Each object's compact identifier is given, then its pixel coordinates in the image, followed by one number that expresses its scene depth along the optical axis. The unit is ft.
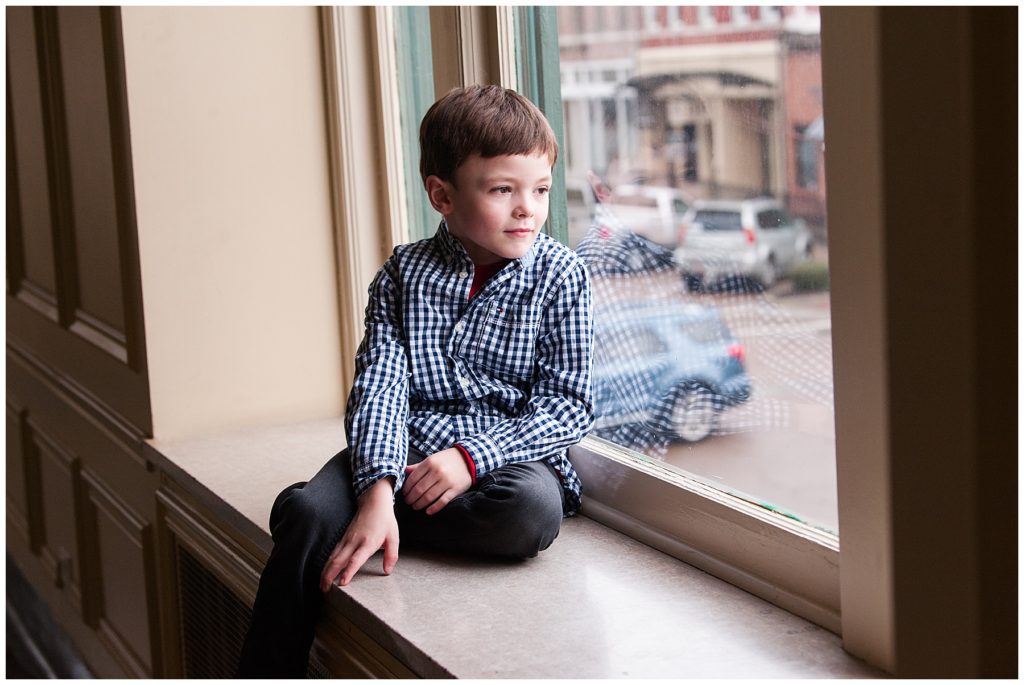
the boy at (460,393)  4.26
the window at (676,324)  3.90
